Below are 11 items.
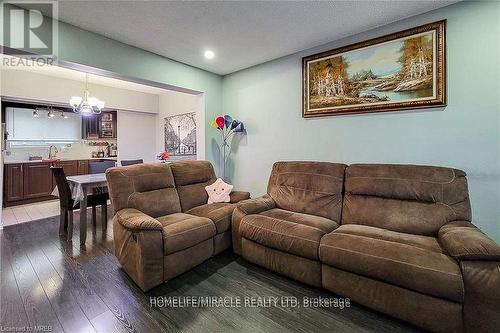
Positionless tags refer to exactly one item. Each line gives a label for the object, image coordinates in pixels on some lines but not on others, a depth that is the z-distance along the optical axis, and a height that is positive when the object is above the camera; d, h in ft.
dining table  9.76 -1.05
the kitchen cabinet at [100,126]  20.18 +3.51
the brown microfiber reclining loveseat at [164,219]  6.40 -1.82
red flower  13.65 +0.55
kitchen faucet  18.90 +1.20
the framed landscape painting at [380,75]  7.34 +3.29
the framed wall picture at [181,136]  16.46 +2.21
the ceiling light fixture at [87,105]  12.60 +3.48
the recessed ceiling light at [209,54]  10.16 +5.01
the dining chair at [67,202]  10.15 -1.73
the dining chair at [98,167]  13.61 -0.10
